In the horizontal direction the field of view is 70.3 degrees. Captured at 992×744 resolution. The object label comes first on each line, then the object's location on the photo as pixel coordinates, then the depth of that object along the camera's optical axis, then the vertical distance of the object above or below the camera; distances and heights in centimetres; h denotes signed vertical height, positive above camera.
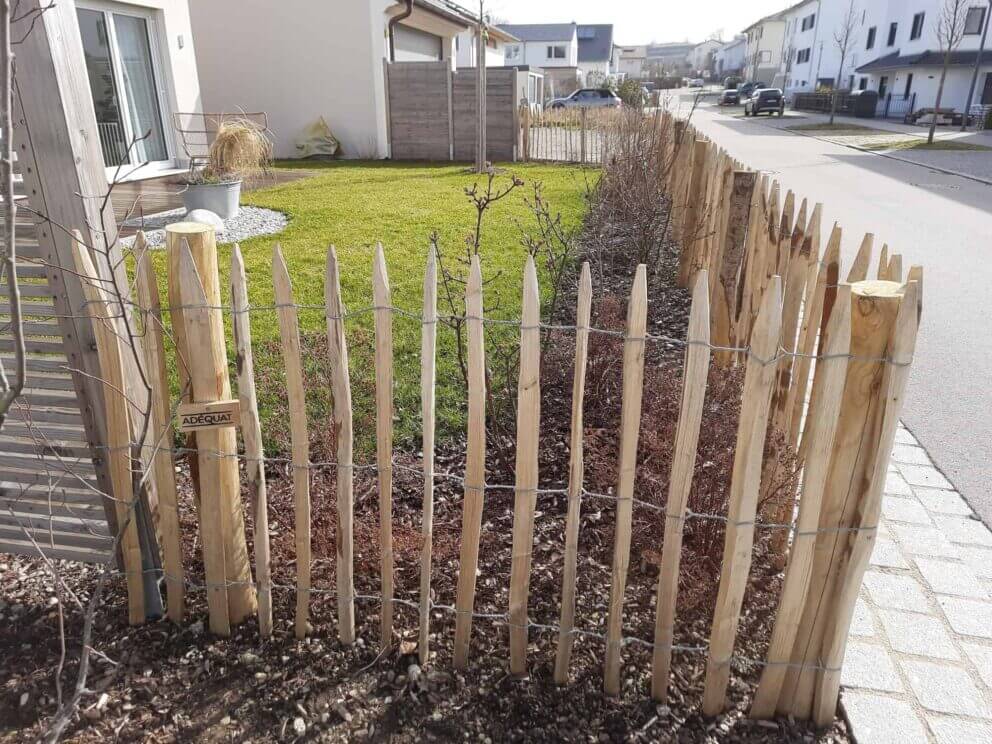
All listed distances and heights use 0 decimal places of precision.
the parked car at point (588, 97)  3384 +34
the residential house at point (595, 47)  7038 +558
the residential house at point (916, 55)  3216 +224
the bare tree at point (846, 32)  4166 +417
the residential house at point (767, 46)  6638 +529
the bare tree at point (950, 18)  2995 +344
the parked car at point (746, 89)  4953 +100
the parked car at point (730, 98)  4716 +38
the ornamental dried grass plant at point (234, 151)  860 -52
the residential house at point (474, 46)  2575 +217
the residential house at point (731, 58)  8175 +538
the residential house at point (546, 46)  6109 +483
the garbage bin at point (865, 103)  3497 +2
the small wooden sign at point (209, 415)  226 -93
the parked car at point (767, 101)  3588 +13
